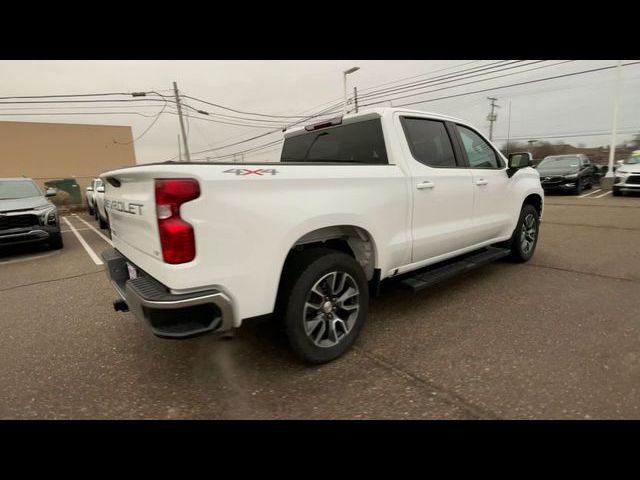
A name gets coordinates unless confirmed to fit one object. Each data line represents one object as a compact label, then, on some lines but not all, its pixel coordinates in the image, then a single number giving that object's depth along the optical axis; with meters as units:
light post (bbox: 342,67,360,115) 18.26
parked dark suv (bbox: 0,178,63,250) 6.62
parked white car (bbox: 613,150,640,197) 12.94
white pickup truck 2.00
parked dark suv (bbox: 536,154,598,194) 14.47
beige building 28.73
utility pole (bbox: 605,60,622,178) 17.66
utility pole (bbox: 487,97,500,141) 41.00
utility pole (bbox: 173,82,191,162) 23.00
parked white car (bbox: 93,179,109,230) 10.27
